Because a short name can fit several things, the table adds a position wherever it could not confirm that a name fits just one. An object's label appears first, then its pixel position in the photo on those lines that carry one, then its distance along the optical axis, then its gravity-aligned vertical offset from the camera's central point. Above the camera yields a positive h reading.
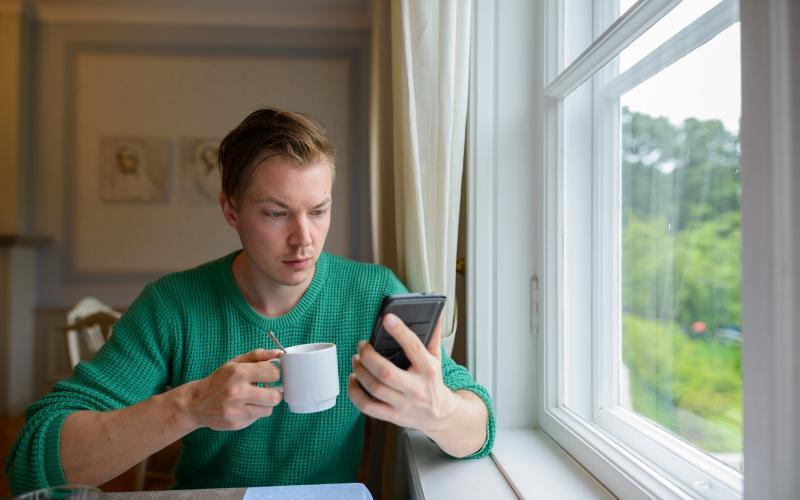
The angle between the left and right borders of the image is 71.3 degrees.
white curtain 1.23 +0.28
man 0.90 -0.21
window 0.72 +0.03
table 0.89 -0.39
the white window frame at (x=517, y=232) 1.22 +0.06
